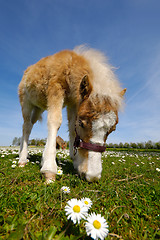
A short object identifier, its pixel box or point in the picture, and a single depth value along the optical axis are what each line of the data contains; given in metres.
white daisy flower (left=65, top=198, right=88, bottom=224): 0.16
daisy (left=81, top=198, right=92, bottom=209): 0.19
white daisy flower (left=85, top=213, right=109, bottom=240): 0.14
